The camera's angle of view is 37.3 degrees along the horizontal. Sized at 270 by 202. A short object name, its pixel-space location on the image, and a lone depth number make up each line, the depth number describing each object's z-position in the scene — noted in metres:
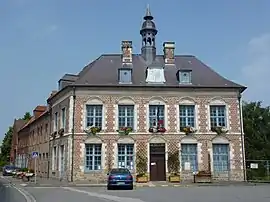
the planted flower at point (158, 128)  32.22
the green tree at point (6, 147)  86.99
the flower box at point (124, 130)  31.99
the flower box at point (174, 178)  31.32
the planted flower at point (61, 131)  33.91
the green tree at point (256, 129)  54.19
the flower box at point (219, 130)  32.38
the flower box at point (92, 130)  31.74
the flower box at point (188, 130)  32.25
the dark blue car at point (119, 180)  23.83
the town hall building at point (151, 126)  31.98
